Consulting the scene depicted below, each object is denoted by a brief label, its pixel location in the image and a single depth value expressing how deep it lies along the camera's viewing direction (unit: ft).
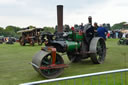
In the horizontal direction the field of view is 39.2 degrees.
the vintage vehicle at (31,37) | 58.63
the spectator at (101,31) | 26.25
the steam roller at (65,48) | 15.58
